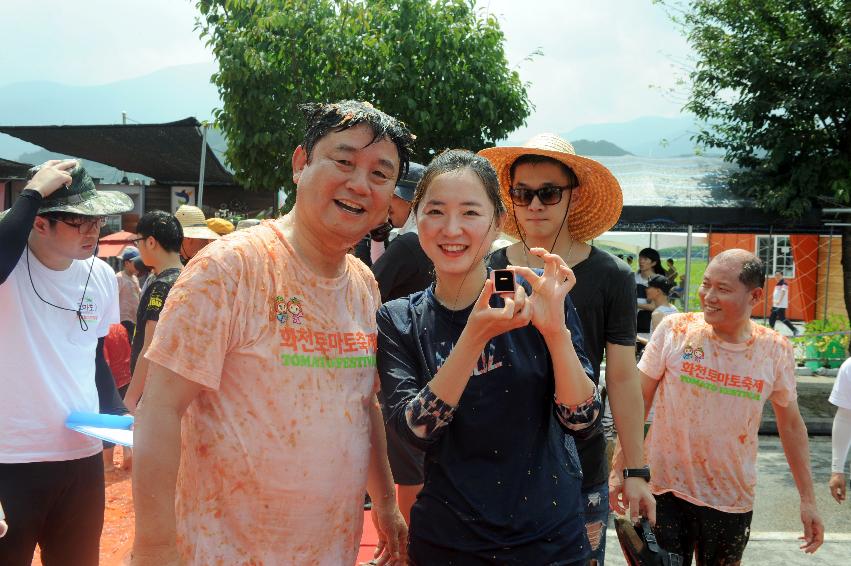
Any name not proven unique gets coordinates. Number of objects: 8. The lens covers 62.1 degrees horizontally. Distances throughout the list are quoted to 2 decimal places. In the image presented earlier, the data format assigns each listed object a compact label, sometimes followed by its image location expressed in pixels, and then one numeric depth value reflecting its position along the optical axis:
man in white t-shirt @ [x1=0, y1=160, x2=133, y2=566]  2.83
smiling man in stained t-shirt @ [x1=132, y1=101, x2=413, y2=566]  1.65
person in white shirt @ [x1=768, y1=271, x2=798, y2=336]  20.73
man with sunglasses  2.63
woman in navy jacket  1.70
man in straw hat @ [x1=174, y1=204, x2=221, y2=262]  6.47
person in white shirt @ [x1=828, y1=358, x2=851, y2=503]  4.06
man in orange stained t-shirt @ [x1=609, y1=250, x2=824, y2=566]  3.62
